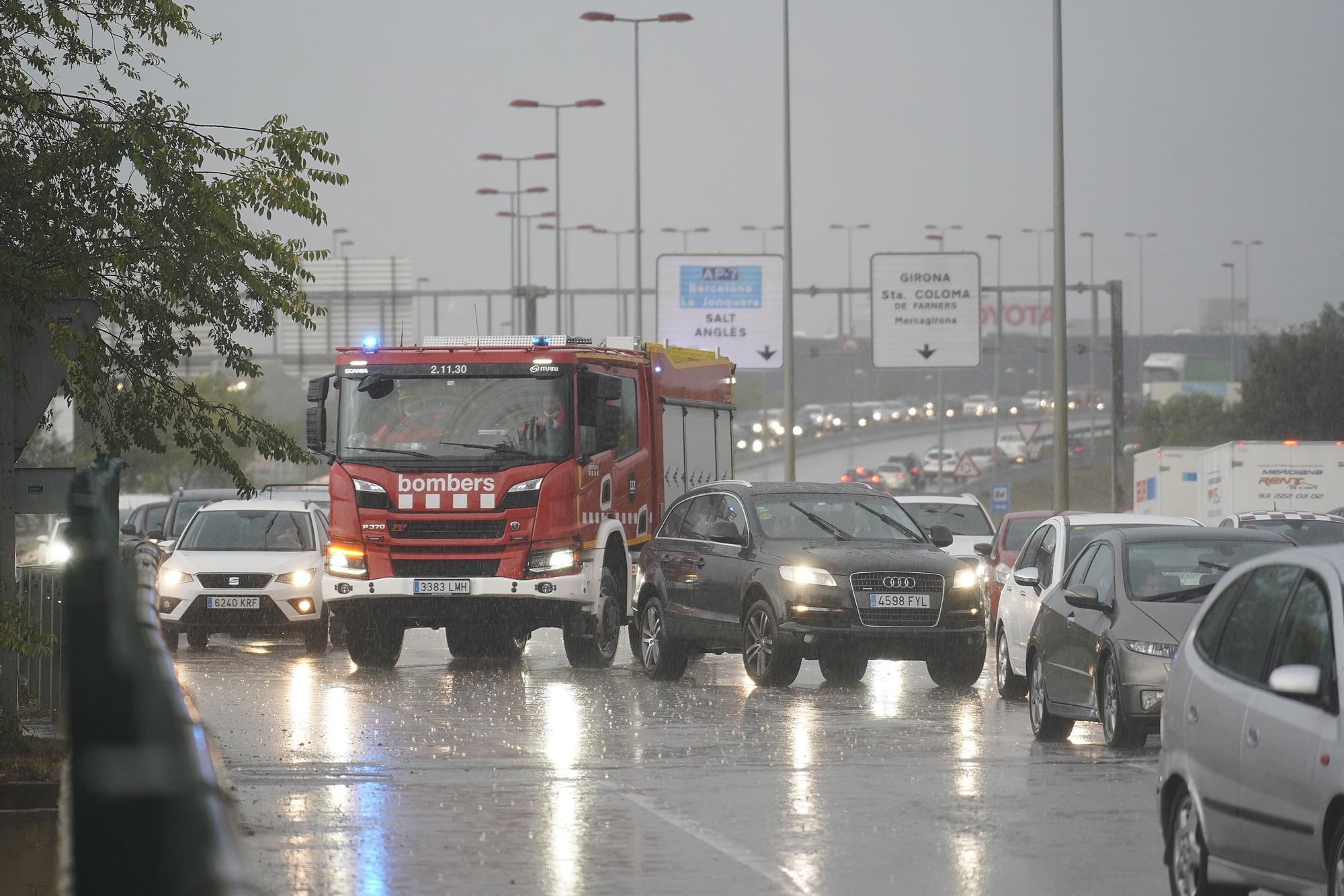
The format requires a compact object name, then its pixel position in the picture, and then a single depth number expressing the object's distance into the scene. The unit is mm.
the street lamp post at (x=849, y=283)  55700
